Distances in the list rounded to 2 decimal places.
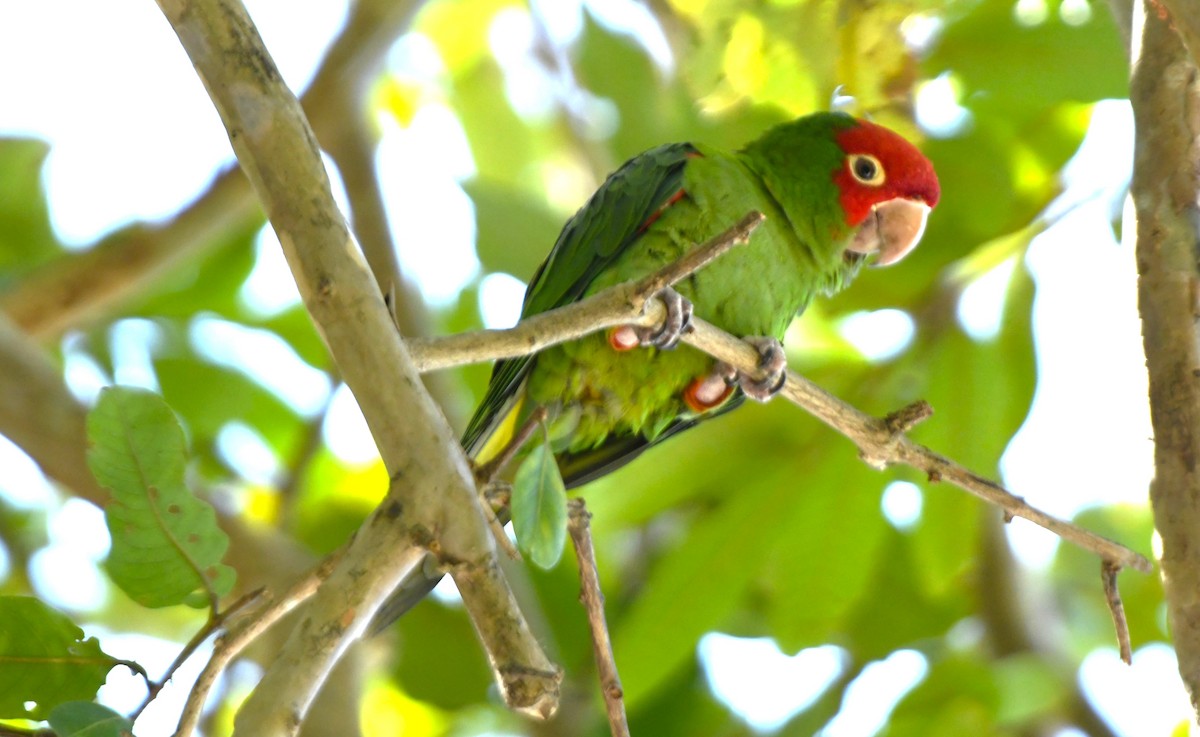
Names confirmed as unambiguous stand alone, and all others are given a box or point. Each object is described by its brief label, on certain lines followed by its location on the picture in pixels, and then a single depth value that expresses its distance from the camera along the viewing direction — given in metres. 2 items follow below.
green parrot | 5.20
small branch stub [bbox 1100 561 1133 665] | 5.10
